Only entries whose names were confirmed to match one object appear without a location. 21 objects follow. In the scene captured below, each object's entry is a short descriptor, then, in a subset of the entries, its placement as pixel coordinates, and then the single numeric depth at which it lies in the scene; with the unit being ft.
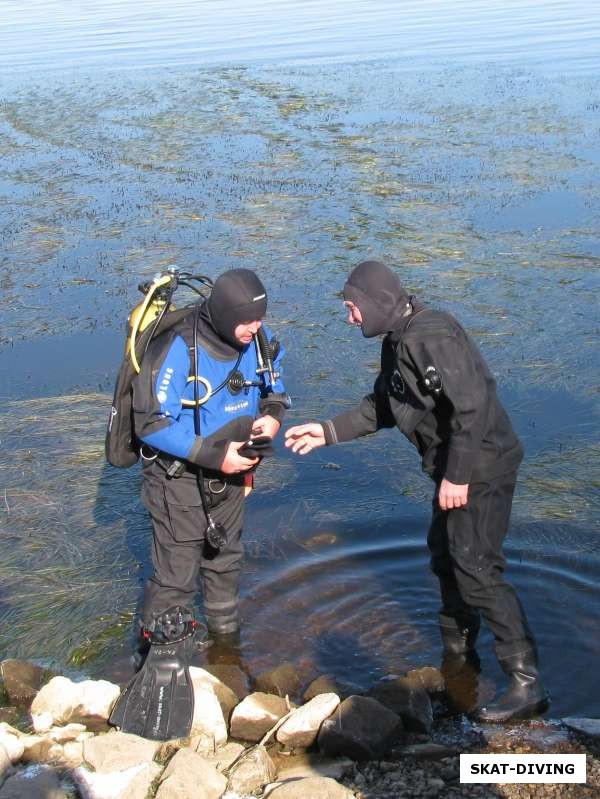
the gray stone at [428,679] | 17.31
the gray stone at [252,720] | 16.24
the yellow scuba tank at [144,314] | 16.33
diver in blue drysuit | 16.15
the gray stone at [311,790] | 13.96
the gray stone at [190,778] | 14.34
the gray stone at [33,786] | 14.34
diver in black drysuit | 15.67
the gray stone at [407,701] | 16.05
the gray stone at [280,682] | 17.60
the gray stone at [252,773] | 14.73
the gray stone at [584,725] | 15.58
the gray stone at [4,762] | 14.92
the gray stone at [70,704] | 16.40
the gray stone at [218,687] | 16.92
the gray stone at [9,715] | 16.66
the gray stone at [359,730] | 15.21
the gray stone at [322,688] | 17.34
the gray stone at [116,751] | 15.10
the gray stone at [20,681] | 17.29
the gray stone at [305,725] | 15.74
